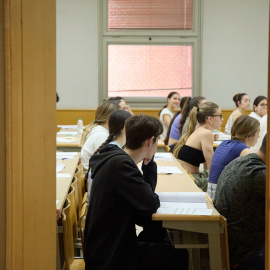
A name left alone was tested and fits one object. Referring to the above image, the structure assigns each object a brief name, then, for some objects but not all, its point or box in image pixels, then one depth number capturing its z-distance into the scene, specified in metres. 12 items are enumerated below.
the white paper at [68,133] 7.82
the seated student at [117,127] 3.72
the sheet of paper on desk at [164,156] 5.07
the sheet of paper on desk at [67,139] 6.86
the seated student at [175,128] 7.13
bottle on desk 7.92
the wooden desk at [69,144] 6.52
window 10.20
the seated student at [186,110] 6.85
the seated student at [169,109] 8.70
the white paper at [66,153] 5.29
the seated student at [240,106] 8.55
